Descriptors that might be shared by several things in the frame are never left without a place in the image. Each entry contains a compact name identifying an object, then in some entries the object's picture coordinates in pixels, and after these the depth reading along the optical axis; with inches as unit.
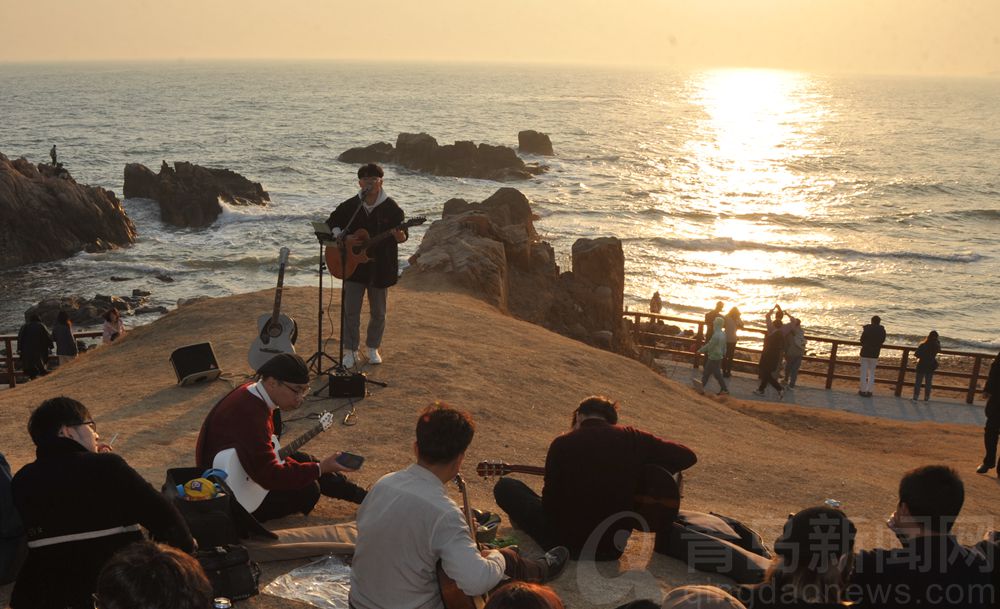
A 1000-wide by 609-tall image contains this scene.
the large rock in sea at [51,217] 1384.1
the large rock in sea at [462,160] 2518.5
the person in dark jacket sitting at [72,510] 169.5
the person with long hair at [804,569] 143.4
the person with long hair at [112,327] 595.5
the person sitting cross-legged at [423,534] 160.1
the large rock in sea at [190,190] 1729.8
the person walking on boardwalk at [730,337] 690.2
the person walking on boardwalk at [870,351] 677.9
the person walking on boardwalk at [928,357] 663.8
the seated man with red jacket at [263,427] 221.5
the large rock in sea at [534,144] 3093.0
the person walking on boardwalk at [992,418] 426.3
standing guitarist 389.4
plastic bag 209.5
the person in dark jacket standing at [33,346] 560.4
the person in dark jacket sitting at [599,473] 215.6
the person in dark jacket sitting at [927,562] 162.7
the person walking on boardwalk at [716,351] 644.7
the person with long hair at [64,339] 586.2
